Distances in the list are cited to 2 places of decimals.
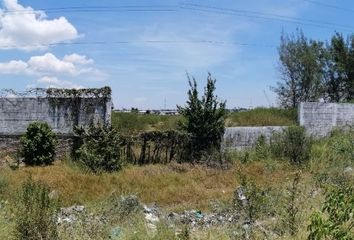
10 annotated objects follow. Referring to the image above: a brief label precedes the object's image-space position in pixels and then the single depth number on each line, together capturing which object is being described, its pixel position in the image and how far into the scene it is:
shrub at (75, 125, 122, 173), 15.41
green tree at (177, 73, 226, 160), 18.03
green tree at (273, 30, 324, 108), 29.05
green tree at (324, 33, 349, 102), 31.97
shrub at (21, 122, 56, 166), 15.98
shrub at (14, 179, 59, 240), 5.52
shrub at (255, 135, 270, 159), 18.55
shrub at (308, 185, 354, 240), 4.32
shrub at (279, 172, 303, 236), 6.42
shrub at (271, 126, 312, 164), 18.27
